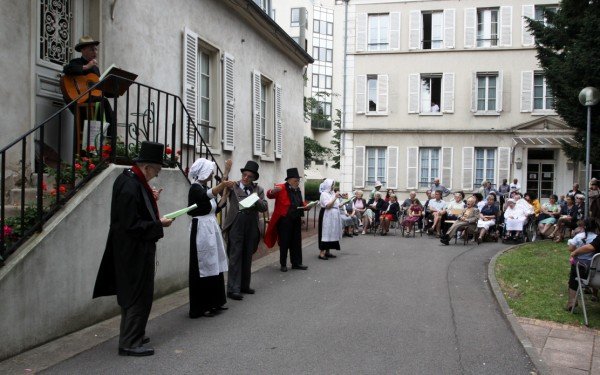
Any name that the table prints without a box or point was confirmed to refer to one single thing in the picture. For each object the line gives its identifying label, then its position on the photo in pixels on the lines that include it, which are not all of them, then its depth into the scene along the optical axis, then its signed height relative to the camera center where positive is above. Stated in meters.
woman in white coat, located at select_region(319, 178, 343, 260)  12.08 -1.06
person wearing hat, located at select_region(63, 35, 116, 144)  7.05 +1.41
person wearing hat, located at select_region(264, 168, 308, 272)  10.38 -0.92
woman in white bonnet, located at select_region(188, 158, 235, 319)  6.65 -0.94
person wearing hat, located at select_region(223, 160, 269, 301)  7.98 -0.96
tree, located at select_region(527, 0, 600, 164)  13.75 +3.40
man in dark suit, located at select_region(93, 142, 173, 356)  5.11 -0.75
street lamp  12.21 +1.82
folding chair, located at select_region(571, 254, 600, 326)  6.65 -1.23
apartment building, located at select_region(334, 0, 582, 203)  25.55 +3.70
